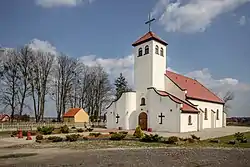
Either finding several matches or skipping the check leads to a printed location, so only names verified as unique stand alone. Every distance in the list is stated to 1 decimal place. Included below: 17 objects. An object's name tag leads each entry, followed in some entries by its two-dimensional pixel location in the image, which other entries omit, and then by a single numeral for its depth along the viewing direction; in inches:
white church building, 1204.5
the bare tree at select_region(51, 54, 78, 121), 2071.9
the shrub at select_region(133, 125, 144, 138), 843.5
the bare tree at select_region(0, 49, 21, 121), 1752.0
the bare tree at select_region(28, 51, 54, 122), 1860.2
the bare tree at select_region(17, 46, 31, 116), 1803.6
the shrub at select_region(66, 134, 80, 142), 762.9
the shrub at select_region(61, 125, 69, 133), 1164.5
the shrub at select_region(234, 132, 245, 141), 759.1
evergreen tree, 2663.9
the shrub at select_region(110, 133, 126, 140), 795.4
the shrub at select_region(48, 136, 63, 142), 760.6
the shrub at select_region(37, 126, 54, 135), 1054.4
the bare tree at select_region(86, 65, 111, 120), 2368.4
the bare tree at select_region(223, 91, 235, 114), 2891.2
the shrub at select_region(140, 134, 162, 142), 738.9
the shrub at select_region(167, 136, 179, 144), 695.7
